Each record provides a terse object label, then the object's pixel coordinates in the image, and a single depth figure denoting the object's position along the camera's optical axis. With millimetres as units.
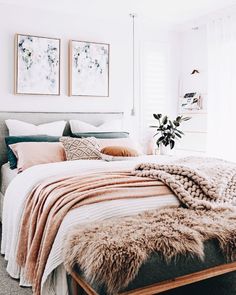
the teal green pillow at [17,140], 3717
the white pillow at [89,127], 4328
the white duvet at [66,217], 2070
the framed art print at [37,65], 4211
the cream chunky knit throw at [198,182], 2305
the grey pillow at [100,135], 4168
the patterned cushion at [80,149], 3582
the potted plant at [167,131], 4832
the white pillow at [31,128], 3975
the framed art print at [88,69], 4516
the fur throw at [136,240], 1650
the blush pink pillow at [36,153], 3473
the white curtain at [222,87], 4438
